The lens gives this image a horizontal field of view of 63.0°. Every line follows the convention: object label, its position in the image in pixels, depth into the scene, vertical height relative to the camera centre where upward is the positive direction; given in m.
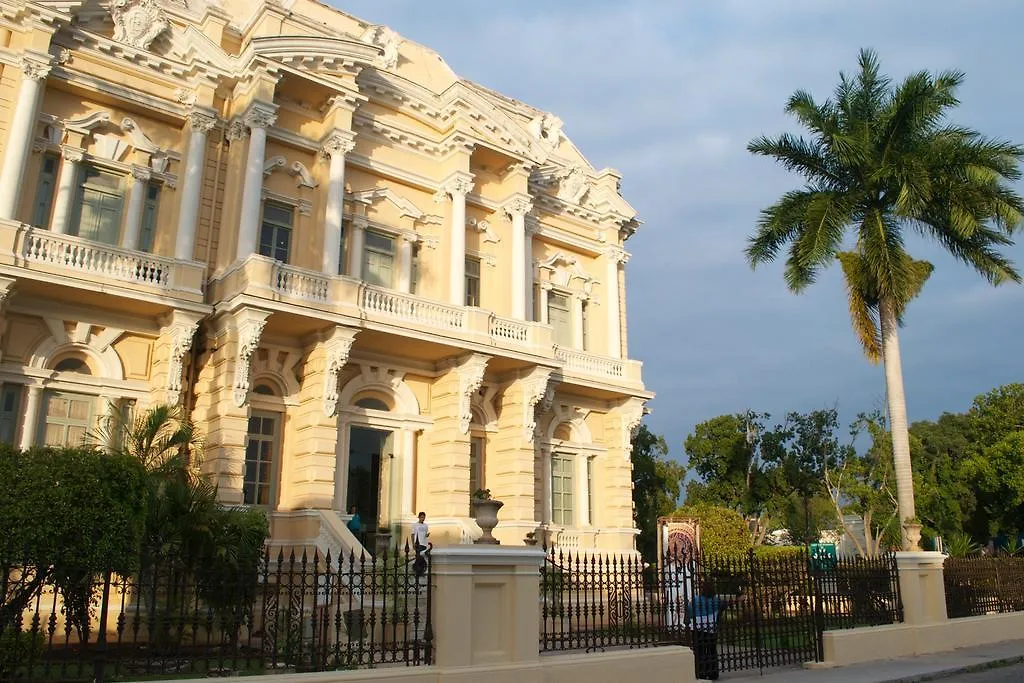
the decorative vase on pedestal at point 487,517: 9.38 +0.43
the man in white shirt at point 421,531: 15.32 +0.44
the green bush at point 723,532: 27.92 +0.81
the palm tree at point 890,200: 19.12 +8.18
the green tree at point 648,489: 35.91 +3.05
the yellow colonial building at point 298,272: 15.32 +5.39
